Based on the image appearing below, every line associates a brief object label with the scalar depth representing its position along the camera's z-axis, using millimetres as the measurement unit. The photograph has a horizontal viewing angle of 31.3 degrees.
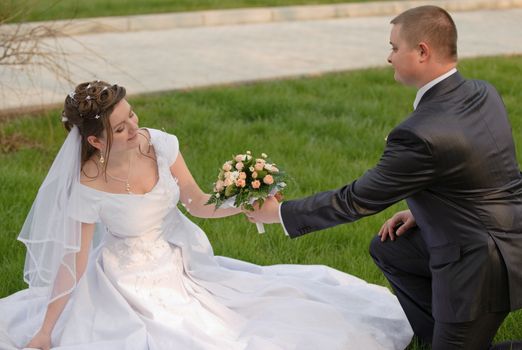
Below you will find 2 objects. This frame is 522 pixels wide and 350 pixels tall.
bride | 4227
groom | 3803
